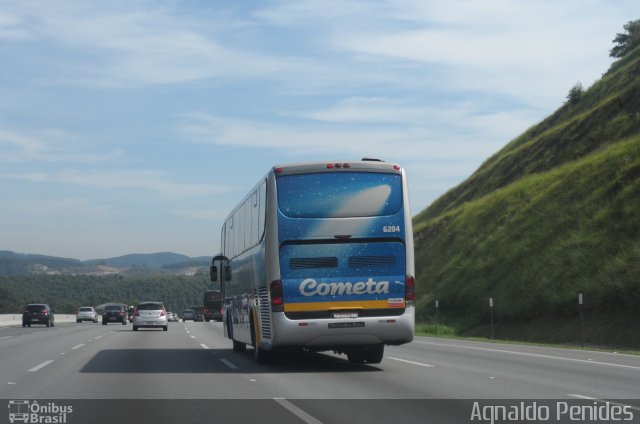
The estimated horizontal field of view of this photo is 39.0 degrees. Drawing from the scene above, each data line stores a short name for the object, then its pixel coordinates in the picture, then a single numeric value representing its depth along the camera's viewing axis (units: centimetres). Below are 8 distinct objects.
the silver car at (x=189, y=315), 9194
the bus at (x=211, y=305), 7781
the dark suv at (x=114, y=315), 6300
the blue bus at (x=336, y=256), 1630
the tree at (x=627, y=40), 8656
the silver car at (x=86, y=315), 7800
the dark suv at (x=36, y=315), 5831
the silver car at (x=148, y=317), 4512
